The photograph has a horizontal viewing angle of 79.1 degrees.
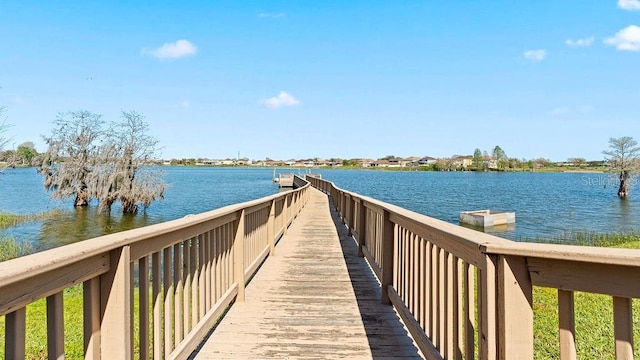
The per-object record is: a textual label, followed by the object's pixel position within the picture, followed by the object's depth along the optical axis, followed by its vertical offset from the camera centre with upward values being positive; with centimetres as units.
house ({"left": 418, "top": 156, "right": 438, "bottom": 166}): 18030 +558
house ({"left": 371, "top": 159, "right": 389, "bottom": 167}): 18829 +463
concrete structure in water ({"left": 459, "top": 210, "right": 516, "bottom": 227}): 2162 -269
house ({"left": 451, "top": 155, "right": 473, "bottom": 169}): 15215 +465
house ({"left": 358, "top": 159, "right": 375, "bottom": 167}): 19275 +550
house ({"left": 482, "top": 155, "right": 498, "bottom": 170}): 14950 +340
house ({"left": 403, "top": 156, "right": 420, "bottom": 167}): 18568 +518
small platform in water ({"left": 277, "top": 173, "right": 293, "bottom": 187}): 4968 -93
